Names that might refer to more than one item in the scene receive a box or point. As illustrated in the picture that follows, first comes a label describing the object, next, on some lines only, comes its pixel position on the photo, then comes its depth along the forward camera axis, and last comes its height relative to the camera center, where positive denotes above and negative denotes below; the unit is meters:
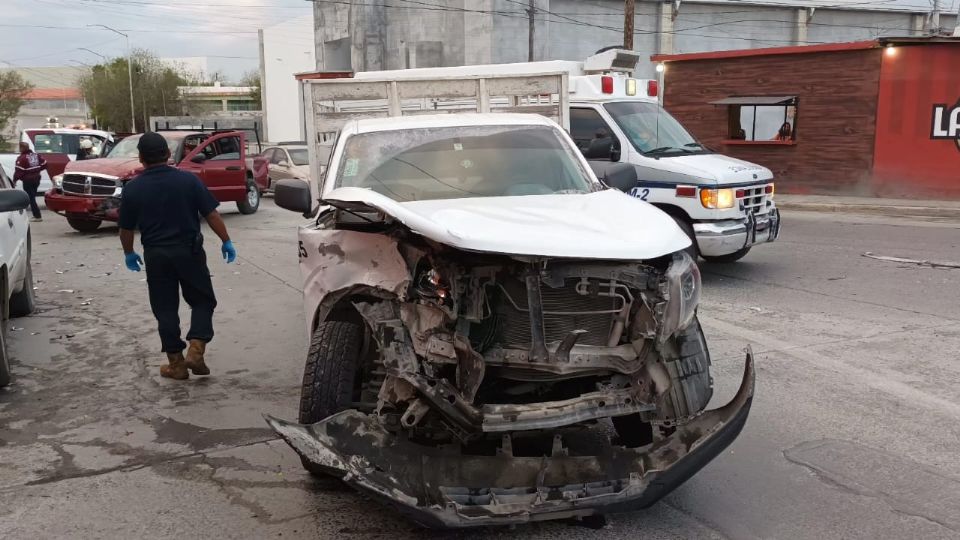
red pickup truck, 14.89 -0.92
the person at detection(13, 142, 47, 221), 17.31 -0.93
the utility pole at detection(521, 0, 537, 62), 35.16 +4.49
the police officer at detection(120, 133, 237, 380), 5.94 -0.82
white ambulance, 9.27 -0.36
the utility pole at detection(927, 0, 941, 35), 41.56 +5.66
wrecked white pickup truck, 3.41 -1.07
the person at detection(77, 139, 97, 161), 20.16 -0.58
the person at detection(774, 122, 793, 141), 21.50 -0.13
